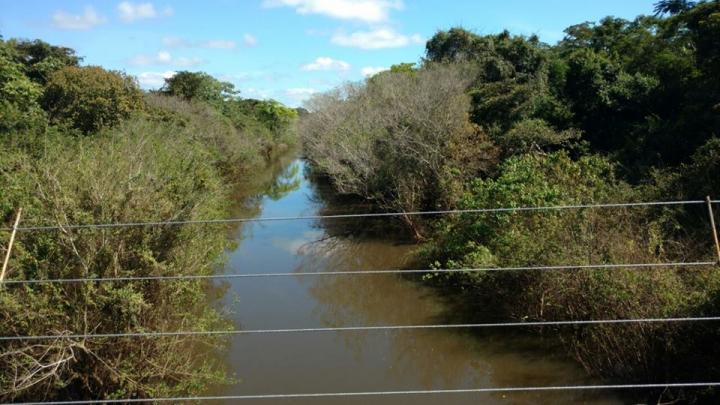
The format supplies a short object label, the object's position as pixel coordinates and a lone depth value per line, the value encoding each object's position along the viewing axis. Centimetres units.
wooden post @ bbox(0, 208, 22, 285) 333
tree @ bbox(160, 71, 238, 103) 3578
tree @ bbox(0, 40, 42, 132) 1334
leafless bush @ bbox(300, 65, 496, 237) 1627
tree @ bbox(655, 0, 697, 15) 2031
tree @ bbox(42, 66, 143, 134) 1925
